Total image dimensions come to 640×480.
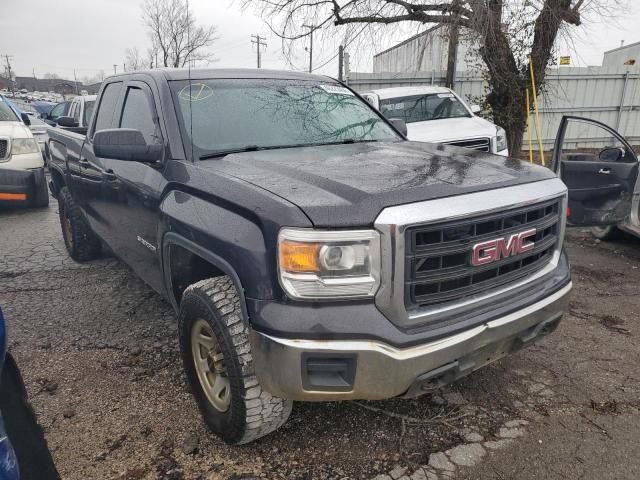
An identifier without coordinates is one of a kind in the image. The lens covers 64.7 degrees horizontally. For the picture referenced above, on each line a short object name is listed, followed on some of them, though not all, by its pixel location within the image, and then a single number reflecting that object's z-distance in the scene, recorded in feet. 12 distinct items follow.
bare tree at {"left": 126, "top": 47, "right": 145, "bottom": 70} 125.37
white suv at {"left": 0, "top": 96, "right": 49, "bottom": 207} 23.40
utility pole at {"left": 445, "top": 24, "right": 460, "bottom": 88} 31.73
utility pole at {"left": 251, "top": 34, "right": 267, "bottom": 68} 128.44
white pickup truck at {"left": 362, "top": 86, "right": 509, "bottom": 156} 24.26
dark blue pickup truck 6.39
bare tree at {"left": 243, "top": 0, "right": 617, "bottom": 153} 30.22
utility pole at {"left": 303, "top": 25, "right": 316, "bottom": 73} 35.09
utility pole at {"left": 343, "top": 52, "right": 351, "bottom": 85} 36.35
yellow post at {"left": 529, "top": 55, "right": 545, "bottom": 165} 30.42
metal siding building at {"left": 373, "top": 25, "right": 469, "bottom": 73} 34.26
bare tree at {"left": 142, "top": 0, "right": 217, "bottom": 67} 85.87
